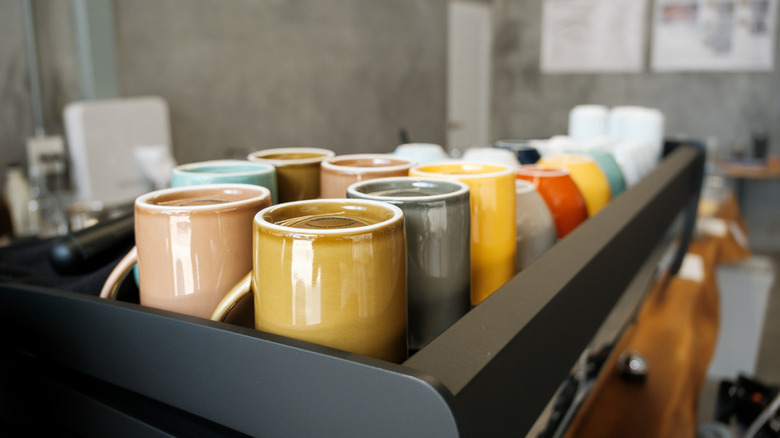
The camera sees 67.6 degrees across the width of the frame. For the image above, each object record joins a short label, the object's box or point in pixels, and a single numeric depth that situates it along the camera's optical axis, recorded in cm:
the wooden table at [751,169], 452
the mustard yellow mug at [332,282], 39
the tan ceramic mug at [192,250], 46
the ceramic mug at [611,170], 101
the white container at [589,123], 165
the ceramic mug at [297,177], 68
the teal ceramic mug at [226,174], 59
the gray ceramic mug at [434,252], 49
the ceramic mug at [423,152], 90
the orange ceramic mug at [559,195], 79
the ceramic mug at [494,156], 86
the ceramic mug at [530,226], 69
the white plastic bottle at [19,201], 217
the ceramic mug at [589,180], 88
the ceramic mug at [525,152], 102
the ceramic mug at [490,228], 58
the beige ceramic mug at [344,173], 61
